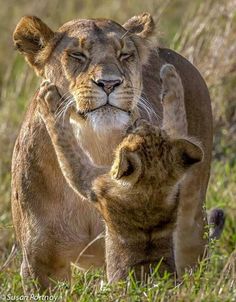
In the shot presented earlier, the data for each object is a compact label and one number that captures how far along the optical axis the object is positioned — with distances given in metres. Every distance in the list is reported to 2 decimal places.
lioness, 12.27
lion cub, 11.09
